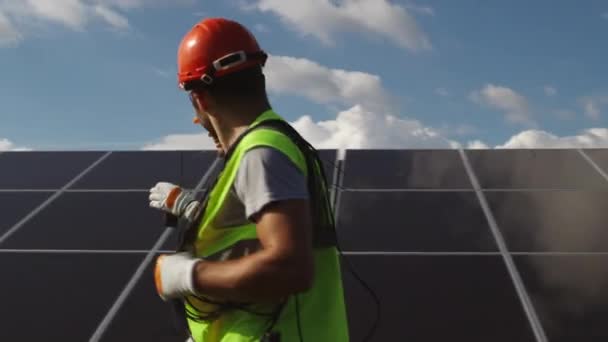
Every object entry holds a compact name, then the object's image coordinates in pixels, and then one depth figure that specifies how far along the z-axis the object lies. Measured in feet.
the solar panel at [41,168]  32.96
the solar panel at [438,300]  20.34
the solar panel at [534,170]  30.09
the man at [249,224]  8.73
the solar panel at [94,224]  26.13
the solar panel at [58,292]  21.38
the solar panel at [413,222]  24.79
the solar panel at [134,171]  31.73
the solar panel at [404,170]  30.07
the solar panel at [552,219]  24.88
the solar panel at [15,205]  28.71
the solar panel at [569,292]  20.43
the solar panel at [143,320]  20.63
